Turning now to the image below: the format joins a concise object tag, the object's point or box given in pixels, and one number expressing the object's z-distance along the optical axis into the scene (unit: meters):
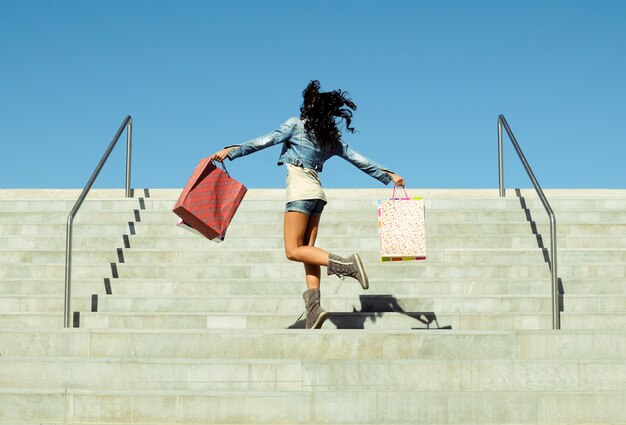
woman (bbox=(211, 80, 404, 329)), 5.77
